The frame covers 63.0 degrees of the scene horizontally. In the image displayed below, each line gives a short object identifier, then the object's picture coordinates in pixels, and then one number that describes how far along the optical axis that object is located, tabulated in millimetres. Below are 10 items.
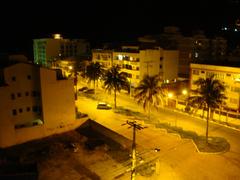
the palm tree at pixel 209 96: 28702
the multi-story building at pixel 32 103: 30066
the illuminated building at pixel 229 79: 37770
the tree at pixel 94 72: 50451
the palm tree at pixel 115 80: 42747
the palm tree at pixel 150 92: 35134
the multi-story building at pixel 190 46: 62313
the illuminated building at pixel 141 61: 50860
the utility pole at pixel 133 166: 20260
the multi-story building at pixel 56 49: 74767
